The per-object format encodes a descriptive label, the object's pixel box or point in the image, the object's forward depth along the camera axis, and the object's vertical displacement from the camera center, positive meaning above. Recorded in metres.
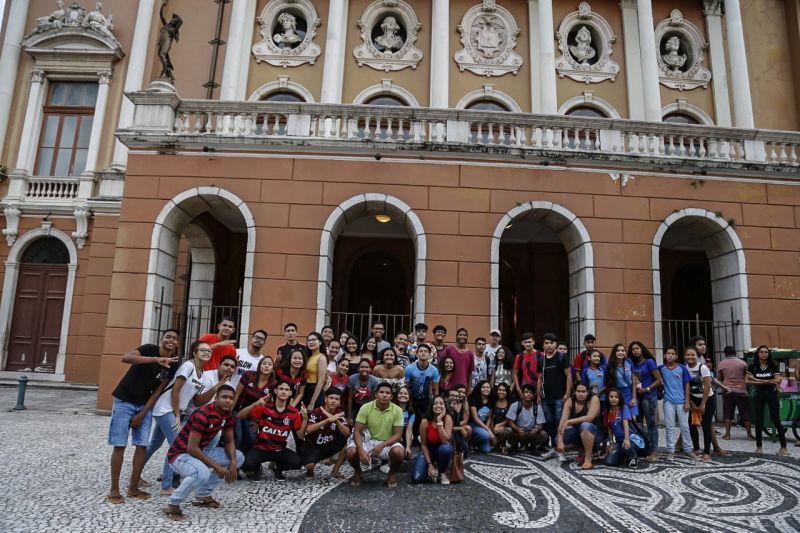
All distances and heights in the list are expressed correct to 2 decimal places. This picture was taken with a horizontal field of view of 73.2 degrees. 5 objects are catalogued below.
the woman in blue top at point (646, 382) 7.92 -0.32
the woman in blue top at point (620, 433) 7.26 -1.00
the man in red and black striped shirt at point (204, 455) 4.91 -1.06
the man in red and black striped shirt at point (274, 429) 6.21 -0.94
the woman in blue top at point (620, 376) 7.85 -0.24
